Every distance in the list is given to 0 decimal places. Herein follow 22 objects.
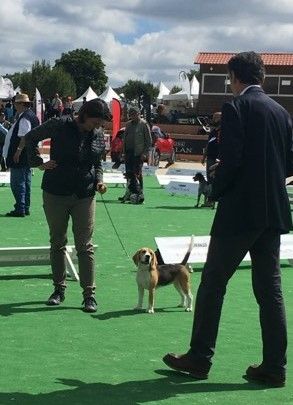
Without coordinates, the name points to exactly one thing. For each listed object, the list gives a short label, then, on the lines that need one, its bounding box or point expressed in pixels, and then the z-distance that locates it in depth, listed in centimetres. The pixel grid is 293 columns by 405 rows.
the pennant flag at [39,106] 3397
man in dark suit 520
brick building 5238
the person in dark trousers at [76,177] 741
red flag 2908
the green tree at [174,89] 8731
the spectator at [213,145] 1619
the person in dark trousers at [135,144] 1722
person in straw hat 1402
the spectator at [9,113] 3522
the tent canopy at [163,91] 6351
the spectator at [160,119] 3958
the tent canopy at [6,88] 4862
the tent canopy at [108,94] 5141
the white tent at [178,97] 5808
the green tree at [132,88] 9797
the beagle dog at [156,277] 764
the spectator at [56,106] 3753
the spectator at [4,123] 2793
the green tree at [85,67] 11112
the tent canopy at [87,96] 5303
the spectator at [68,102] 3349
